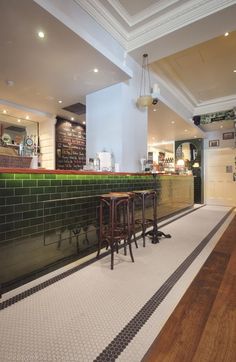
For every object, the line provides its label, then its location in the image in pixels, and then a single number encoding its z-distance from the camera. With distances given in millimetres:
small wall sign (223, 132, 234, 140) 8485
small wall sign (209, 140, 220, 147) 8854
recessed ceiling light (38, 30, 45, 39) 2424
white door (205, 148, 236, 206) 8523
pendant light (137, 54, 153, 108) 4118
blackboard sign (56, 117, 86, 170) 5676
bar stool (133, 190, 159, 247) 3247
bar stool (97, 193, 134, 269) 2471
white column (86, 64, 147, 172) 3834
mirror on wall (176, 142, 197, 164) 9406
